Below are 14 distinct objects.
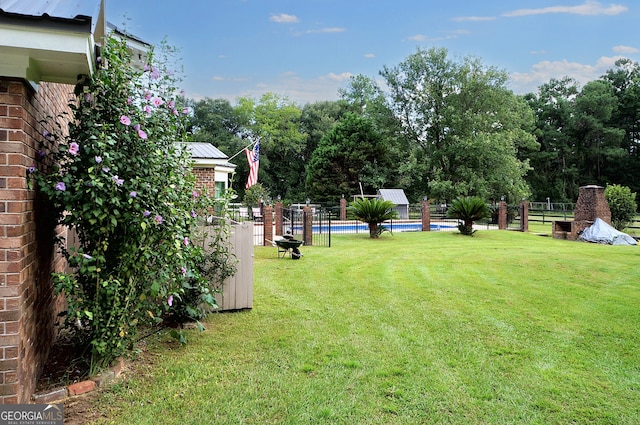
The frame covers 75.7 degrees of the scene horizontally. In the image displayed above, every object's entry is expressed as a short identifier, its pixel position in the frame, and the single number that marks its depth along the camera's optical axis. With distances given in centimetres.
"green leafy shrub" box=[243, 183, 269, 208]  2457
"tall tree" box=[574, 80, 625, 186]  3691
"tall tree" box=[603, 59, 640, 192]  3728
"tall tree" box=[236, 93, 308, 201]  3956
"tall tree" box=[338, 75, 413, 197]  3203
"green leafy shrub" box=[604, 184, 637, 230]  1788
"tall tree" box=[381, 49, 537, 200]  2777
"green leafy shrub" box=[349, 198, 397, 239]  1524
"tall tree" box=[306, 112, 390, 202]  3444
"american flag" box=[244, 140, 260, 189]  1736
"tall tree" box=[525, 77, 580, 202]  3931
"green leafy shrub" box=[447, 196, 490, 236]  1657
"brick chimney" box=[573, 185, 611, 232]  1616
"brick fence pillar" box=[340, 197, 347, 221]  2660
